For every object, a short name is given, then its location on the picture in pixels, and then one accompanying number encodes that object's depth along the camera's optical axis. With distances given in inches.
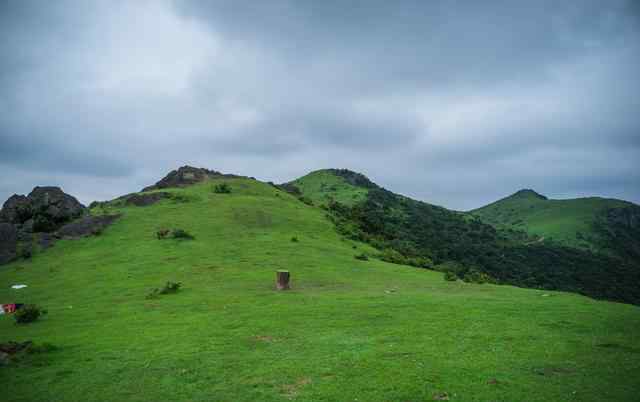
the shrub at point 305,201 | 3529.5
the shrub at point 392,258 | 1875.0
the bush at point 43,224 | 1975.9
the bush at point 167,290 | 1061.5
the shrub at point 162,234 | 1831.2
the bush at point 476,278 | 1678.2
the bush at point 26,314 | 825.0
